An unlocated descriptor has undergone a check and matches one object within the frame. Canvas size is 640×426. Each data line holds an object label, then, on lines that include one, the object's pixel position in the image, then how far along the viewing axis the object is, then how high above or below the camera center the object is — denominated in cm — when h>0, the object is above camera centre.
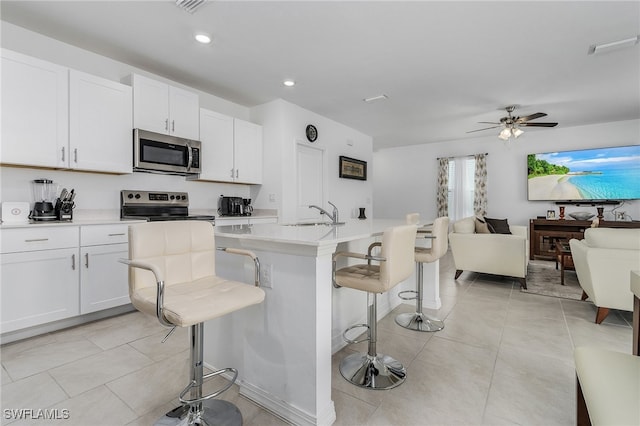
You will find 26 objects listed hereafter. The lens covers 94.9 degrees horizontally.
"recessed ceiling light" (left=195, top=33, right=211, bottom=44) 261 +156
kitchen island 143 -62
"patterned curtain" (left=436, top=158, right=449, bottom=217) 698 +53
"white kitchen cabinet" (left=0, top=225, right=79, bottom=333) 221 -53
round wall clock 469 +126
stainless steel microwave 303 +62
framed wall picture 550 +83
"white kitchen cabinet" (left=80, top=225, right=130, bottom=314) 258 -53
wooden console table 536 -42
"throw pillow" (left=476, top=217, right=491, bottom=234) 436 -24
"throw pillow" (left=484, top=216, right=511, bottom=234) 479 -25
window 678 +56
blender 252 +10
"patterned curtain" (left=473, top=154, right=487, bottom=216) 653 +56
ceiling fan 435 +134
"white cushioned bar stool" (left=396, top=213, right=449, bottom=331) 244 -50
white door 464 +51
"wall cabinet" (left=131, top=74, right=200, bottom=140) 305 +114
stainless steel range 315 +5
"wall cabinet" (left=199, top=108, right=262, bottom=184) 373 +84
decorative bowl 541 -7
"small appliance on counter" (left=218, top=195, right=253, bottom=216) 414 +6
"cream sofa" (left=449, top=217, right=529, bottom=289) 374 -55
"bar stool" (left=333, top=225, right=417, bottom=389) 162 -42
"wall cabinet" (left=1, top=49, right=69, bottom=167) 229 +80
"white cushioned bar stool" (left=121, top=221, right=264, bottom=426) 118 -38
